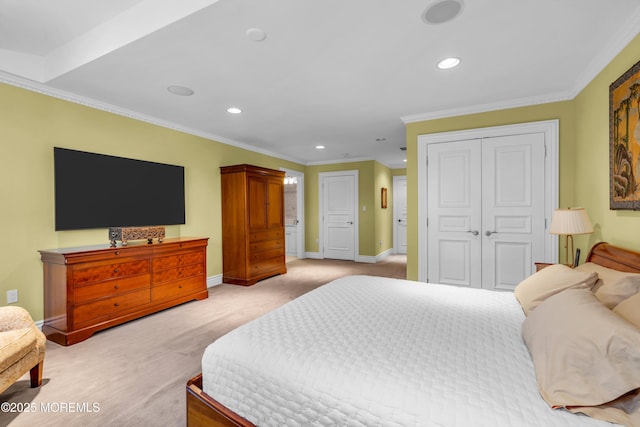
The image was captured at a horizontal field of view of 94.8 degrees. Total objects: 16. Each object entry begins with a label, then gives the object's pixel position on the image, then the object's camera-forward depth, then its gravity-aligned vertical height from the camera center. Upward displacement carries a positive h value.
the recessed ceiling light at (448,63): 2.53 +1.28
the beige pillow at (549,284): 1.61 -0.43
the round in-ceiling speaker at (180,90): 3.01 +1.28
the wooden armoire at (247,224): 4.69 -0.21
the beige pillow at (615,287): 1.41 -0.40
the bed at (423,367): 0.88 -0.59
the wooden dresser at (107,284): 2.64 -0.73
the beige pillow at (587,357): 0.88 -0.49
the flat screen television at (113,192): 3.03 +0.25
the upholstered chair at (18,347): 1.63 -0.79
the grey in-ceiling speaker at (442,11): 1.82 +1.28
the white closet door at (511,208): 3.44 +0.01
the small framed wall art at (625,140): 1.97 +0.48
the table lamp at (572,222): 2.38 -0.12
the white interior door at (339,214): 7.14 -0.09
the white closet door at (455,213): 3.70 -0.05
